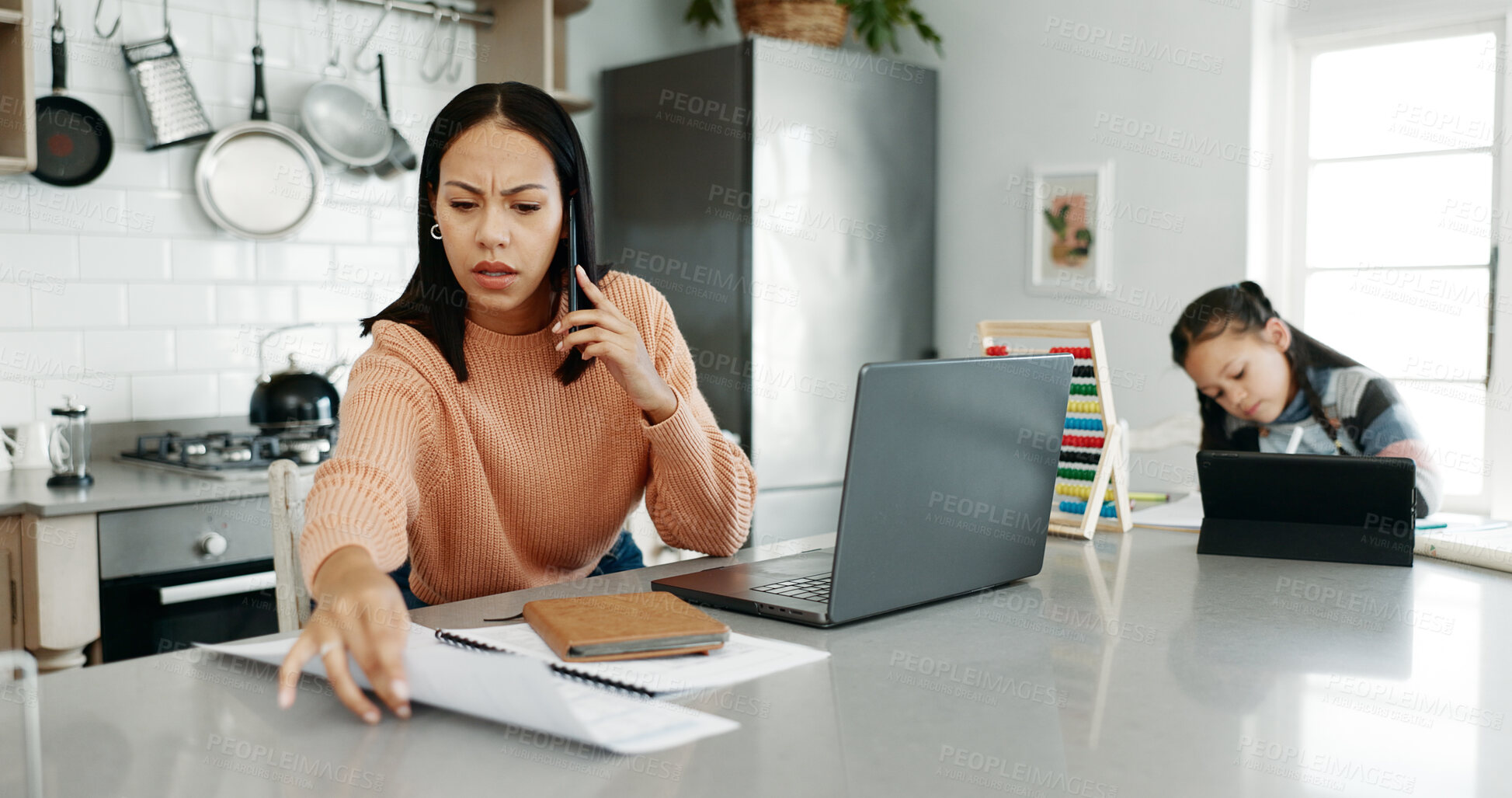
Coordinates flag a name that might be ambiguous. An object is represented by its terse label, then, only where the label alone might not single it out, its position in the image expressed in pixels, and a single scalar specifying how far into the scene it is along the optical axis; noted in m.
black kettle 2.64
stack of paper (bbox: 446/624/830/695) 0.96
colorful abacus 1.74
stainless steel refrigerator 3.28
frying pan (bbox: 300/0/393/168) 2.93
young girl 2.29
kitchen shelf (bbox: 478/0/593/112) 3.17
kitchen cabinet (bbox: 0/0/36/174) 2.38
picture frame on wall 3.40
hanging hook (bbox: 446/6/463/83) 3.26
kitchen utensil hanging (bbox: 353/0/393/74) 3.05
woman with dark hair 1.39
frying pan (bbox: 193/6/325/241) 2.80
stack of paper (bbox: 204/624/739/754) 0.79
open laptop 1.12
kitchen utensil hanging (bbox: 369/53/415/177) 3.09
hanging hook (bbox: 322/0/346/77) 2.99
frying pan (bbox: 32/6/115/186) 2.55
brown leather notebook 1.00
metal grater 2.65
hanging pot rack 3.11
